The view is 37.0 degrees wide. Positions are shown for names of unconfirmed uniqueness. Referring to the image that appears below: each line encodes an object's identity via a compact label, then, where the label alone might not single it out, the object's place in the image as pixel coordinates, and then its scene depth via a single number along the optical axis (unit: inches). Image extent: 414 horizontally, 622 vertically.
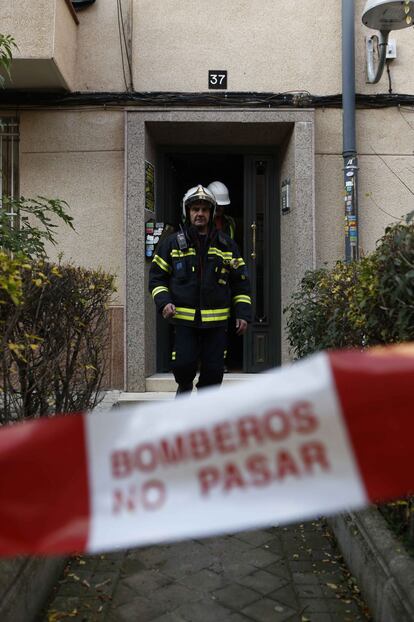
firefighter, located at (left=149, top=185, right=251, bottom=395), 192.4
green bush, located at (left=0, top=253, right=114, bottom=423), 117.0
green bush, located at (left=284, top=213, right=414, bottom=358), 104.3
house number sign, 276.5
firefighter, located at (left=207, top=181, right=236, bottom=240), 283.0
